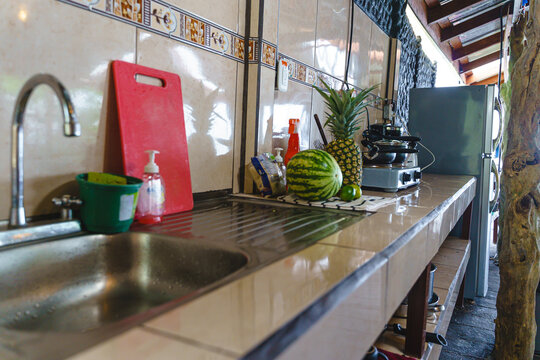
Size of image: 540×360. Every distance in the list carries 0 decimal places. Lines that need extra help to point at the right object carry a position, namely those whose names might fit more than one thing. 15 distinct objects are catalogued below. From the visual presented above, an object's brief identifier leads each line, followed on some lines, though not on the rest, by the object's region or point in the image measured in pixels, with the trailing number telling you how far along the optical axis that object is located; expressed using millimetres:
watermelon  1483
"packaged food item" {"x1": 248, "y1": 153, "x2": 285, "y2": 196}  1607
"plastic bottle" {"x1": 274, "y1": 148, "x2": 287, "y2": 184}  1701
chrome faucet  773
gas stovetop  1938
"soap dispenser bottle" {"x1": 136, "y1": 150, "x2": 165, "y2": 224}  1086
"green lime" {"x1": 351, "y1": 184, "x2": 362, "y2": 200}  1587
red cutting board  1125
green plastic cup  929
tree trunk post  2312
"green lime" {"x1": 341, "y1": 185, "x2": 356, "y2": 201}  1546
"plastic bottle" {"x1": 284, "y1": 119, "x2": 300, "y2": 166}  1854
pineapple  1741
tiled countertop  414
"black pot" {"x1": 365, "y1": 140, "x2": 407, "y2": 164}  2131
